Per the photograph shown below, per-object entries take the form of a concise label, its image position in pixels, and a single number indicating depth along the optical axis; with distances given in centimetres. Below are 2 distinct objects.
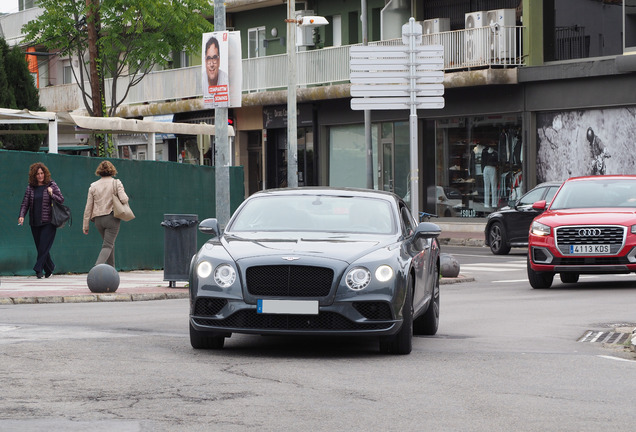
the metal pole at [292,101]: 3097
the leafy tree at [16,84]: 4203
